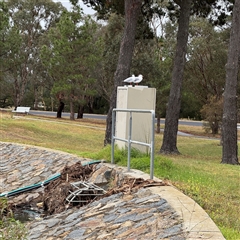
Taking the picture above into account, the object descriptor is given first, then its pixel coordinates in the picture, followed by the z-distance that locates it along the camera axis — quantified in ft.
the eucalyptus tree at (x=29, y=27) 137.80
